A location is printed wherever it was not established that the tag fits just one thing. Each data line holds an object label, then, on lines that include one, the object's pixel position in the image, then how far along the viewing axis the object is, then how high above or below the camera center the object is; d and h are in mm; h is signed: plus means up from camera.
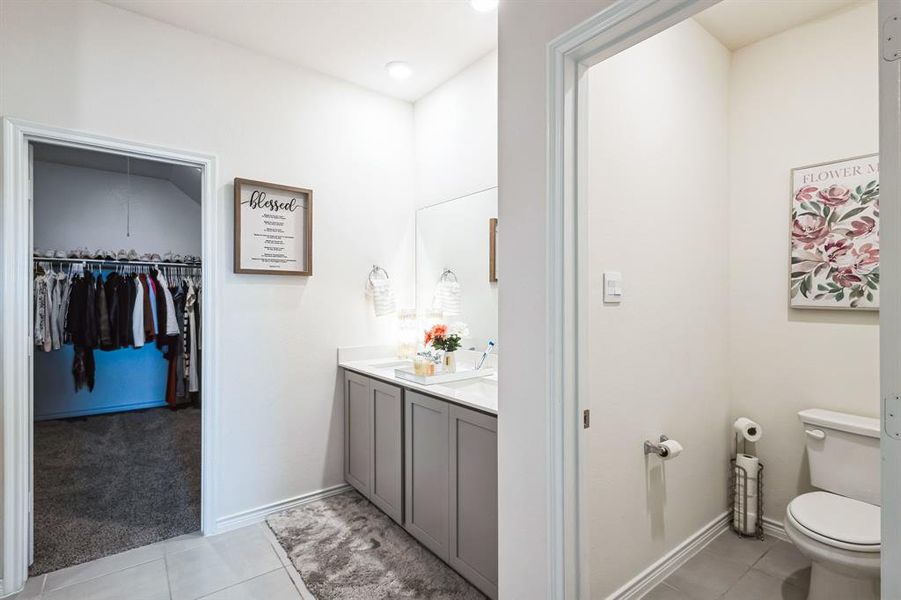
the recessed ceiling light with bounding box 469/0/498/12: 2182 +1447
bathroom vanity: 1882 -790
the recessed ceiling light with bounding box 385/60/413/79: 2773 +1447
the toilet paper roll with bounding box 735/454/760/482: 2312 -852
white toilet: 1595 -840
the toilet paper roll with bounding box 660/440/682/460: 1837 -610
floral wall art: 2029 +305
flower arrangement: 2480 -208
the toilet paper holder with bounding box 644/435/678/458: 1860 -619
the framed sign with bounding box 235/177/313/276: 2574 +429
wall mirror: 2682 +237
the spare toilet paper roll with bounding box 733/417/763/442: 2311 -675
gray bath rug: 1970 -1263
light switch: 1702 +49
